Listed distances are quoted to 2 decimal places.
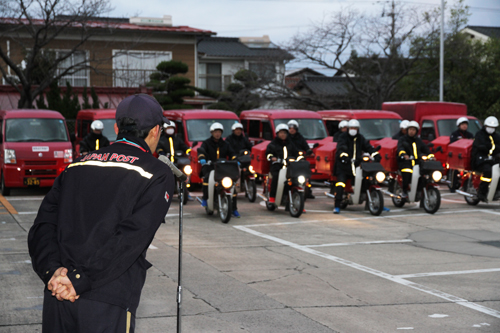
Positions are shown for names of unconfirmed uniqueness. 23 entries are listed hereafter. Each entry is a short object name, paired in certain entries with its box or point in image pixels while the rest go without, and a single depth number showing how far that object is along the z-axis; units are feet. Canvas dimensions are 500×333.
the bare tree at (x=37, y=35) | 81.25
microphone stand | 12.96
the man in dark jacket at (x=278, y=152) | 44.80
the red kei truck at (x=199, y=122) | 60.29
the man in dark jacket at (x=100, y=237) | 9.23
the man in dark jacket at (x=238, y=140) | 51.39
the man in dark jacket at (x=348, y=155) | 45.57
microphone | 11.65
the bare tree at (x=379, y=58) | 97.50
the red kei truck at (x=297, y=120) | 62.23
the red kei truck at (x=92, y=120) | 62.18
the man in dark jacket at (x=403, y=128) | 50.34
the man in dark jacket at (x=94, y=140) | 52.80
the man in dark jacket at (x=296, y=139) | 48.39
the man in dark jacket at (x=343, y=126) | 53.31
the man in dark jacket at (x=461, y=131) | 57.62
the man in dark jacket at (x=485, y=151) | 46.68
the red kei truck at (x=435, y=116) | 66.18
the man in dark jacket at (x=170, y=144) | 51.01
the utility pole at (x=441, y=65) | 101.44
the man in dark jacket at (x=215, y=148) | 45.06
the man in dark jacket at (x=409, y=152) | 46.52
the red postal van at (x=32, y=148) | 54.95
